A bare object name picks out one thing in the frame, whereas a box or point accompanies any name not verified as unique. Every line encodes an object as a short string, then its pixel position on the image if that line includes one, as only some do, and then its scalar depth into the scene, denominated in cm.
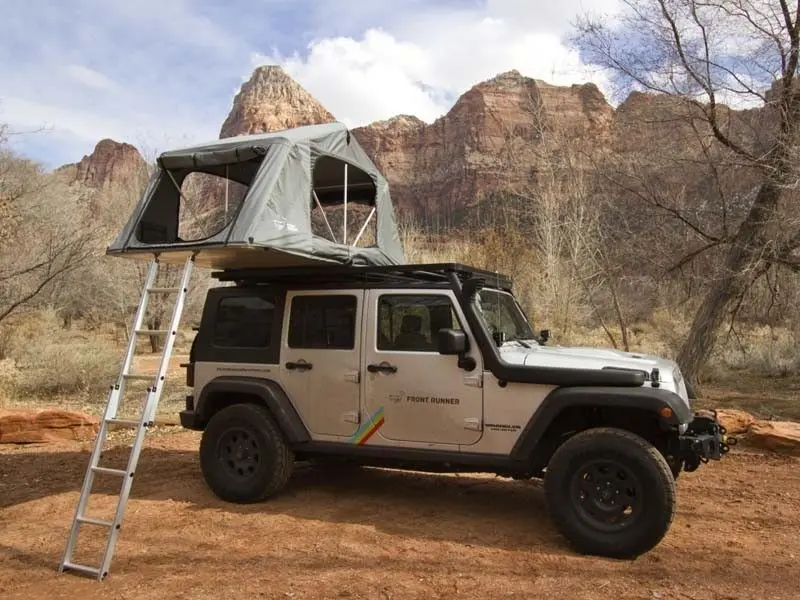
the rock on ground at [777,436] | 779
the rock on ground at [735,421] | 860
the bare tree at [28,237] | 1300
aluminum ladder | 444
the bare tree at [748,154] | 1005
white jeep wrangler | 476
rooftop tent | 538
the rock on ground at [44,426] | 884
